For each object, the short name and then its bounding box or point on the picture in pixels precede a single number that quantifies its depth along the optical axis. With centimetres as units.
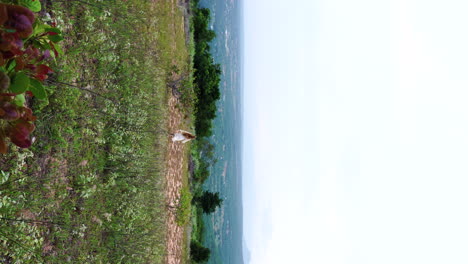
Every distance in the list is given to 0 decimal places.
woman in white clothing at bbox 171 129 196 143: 1070
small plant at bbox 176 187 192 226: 1054
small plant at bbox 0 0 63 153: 177
